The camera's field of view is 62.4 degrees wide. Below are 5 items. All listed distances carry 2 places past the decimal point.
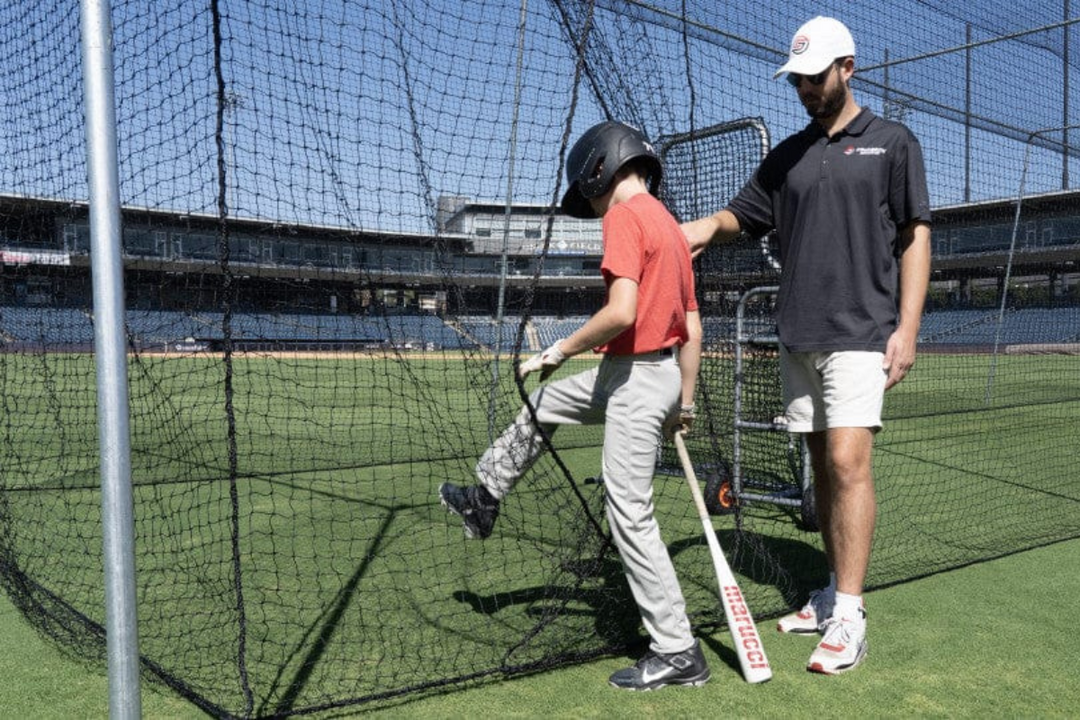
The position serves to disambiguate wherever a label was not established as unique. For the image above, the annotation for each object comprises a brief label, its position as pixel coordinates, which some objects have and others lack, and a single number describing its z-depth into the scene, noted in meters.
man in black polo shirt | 3.11
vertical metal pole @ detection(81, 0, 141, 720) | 1.92
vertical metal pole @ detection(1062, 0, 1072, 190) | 8.76
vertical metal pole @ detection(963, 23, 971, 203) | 7.58
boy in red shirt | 2.78
